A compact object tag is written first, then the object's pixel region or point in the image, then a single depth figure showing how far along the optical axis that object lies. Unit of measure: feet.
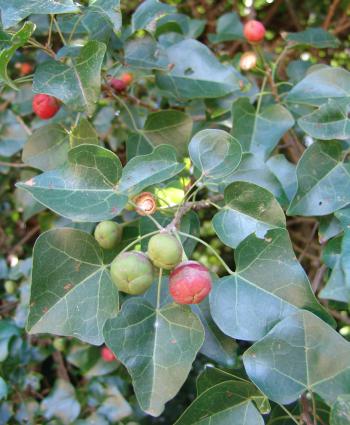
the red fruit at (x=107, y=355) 0.78
